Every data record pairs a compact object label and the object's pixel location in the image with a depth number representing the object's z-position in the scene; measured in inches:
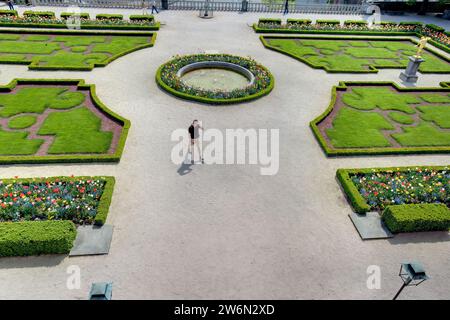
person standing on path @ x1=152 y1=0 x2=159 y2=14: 1562.7
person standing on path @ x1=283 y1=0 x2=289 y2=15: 1703.7
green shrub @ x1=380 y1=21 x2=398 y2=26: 1596.9
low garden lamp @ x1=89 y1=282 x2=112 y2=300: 322.7
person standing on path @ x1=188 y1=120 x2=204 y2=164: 638.2
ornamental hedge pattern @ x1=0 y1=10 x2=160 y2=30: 1320.7
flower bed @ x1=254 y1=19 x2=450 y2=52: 1448.1
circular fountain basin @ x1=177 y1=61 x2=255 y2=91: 962.7
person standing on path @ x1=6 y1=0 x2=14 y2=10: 1470.6
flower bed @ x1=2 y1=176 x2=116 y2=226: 517.5
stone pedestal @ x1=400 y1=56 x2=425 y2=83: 1048.8
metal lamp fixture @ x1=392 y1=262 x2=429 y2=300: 351.6
